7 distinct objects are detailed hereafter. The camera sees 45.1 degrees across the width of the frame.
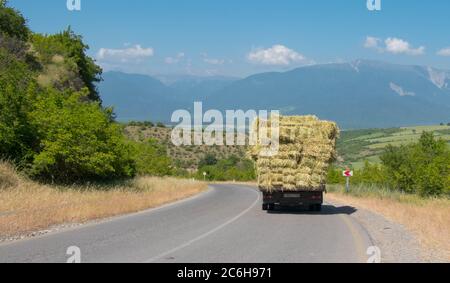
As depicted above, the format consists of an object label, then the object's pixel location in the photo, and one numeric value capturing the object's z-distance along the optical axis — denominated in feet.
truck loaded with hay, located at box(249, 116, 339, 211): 63.46
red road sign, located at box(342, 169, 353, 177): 107.24
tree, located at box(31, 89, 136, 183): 78.48
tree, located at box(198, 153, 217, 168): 371.76
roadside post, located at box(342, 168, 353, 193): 107.24
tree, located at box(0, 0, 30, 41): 134.10
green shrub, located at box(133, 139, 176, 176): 201.57
